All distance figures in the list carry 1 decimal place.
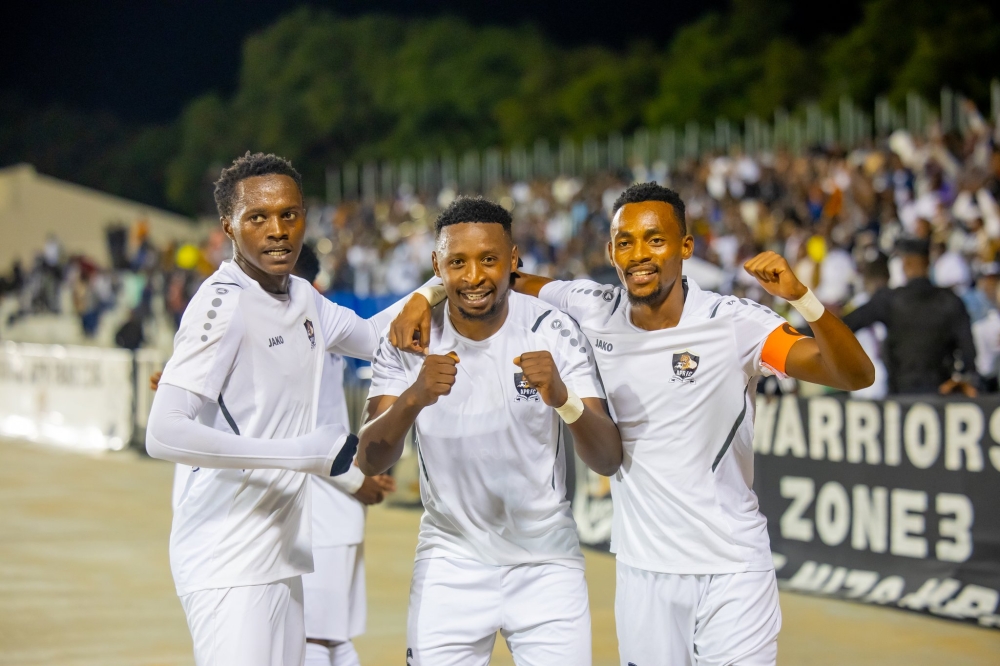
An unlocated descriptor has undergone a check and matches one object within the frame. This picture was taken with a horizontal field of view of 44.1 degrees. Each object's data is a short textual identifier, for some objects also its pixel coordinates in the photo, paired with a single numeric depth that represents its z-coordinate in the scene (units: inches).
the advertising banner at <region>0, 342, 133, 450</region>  651.5
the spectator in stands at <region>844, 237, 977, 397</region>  338.3
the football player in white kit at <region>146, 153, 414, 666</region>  148.3
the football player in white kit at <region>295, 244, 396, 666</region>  212.4
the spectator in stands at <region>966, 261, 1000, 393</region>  406.9
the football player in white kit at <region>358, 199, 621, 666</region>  157.8
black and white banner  300.0
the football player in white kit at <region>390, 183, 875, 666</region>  160.7
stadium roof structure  1737.2
